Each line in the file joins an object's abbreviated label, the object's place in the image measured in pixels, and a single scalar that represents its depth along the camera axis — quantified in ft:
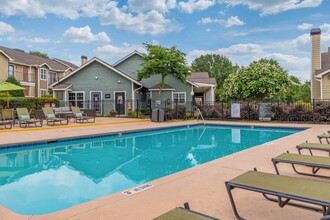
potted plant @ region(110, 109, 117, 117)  70.72
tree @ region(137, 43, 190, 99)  64.28
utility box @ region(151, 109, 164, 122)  57.93
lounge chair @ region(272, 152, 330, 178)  12.60
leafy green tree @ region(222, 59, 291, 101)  84.33
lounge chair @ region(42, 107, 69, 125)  46.12
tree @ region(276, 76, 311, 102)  130.29
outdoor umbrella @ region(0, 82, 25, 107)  43.99
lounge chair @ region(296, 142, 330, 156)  16.76
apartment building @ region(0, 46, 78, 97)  83.35
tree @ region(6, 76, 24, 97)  74.13
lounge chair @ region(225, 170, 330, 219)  8.09
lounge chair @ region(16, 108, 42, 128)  42.53
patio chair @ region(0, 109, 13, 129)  41.34
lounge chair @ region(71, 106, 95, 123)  51.55
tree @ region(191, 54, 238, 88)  177.78
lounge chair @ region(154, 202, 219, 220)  6.86
